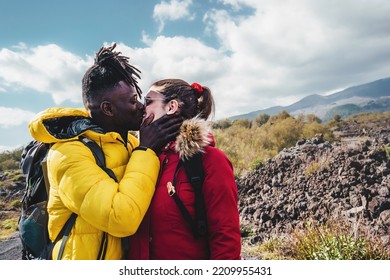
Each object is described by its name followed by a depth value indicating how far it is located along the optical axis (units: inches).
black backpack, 63.4
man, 58.0
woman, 60.9
